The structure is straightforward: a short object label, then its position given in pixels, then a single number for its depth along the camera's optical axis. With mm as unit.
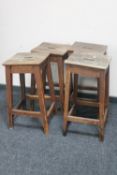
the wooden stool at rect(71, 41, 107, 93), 2462
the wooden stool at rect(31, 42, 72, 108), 2507
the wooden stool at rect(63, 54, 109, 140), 2117
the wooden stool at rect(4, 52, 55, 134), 2240
